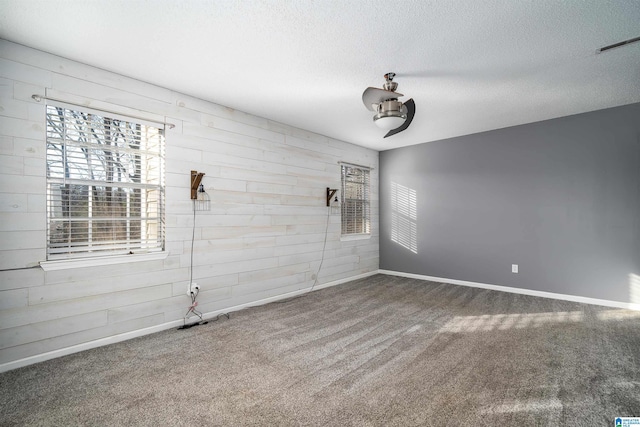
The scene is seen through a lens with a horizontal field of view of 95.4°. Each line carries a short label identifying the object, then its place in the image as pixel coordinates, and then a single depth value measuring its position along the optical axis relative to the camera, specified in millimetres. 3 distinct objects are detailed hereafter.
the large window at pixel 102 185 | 2529
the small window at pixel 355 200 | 5418
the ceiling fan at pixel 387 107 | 2518
